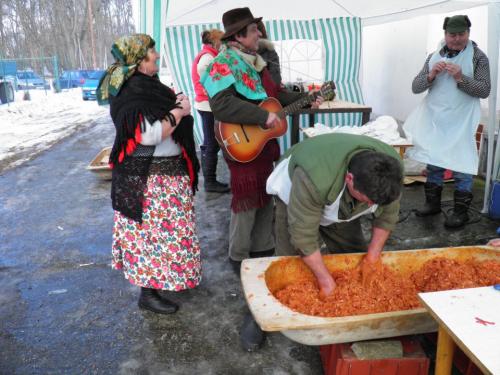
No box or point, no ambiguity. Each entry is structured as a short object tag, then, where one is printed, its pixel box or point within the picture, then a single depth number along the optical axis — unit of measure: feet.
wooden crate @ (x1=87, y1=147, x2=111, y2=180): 17.99
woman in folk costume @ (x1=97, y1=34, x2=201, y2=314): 7.09
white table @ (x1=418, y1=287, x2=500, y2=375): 4.04
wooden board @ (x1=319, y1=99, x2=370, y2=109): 15.51
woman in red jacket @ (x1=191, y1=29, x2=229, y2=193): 13.03
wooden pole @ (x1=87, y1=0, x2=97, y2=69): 83.36
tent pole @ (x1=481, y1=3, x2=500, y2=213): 11.22
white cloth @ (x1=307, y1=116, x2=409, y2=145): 14.48
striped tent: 19.40
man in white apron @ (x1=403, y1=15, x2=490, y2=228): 11.03
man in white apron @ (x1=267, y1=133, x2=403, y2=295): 5.34
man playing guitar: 8.48
